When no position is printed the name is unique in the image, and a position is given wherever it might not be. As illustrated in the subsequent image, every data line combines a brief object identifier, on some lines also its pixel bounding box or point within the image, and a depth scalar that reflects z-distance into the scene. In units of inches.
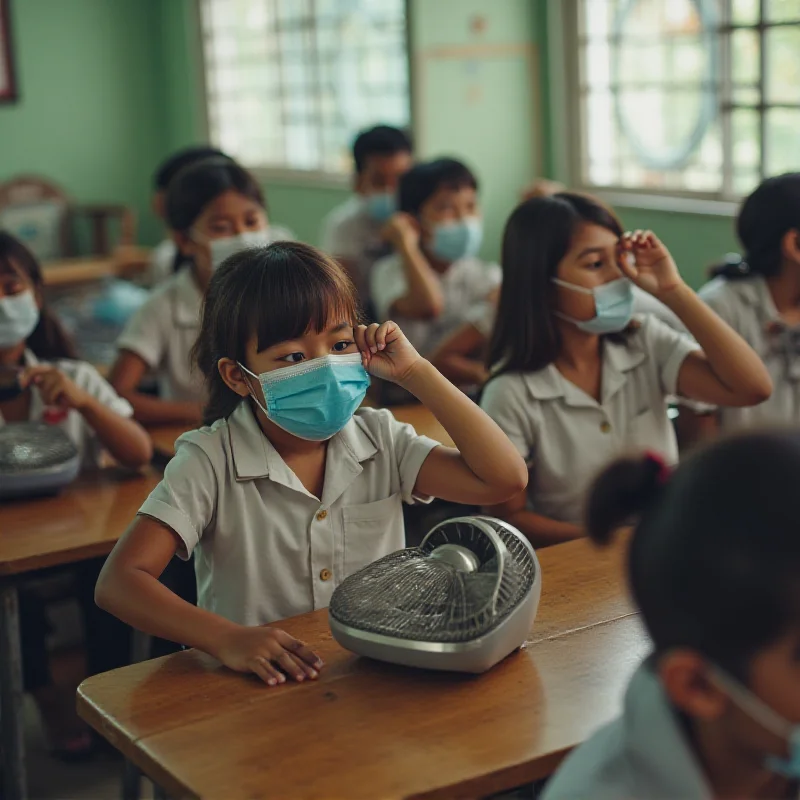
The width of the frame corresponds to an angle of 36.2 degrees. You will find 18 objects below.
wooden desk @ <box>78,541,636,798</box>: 48.9
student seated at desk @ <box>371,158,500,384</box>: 146.1
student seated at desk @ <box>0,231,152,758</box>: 96.8
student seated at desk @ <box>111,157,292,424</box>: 123.6
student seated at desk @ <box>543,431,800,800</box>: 34.3
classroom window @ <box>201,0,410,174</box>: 247.6
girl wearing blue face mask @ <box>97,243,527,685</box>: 67.7
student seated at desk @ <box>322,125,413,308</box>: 177.6
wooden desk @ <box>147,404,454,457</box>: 101.8
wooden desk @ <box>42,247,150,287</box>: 272.4
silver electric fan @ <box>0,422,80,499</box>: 90.1
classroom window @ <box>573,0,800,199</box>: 174.2
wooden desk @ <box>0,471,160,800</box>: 80.5
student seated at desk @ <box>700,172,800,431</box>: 103.3
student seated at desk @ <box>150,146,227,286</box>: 161.1
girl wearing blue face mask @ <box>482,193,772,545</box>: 89.5
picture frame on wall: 297.1
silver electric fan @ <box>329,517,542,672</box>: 55.2
